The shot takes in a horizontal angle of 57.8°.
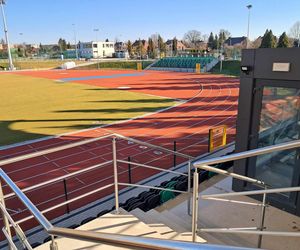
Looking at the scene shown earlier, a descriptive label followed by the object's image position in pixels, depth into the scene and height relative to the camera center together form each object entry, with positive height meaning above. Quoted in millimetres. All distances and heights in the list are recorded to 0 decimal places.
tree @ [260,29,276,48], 66738 +2635
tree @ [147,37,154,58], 108525 +2367
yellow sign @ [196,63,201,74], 52281 -3242
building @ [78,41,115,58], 126500 +1673
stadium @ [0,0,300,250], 3791 -3569
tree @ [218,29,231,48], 98169 +5676
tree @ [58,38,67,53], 146312 +4882
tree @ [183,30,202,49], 127188 +6280
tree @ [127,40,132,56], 113475 +2178
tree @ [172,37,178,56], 113750 +2837
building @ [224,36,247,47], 122362 +4552
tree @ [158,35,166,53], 109375 +2755
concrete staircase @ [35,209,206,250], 3385 -2374
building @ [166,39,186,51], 137512 +3426
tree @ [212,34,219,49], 109875 +2692
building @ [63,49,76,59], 122344 -411
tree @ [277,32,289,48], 63231 +2391
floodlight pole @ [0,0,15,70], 60734 +3918
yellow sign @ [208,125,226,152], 11219 -3552
